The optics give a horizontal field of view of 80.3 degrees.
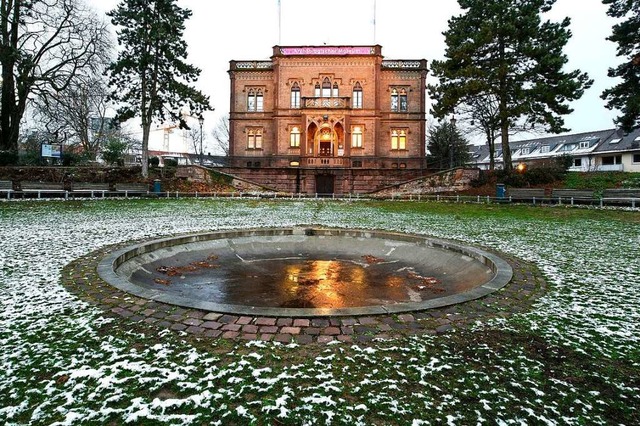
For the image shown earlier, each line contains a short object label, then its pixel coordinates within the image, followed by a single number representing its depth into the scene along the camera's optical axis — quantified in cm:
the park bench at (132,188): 2576
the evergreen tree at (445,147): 4397
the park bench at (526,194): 2430
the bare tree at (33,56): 2612
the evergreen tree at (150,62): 2878
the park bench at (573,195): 2230
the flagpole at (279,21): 4731
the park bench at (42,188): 2194
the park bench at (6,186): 2117
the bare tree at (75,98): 2724
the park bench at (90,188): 2388
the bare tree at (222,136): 9326
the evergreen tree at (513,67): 2705
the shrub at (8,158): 2636
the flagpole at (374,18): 4659
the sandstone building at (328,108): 4431
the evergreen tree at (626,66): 2677
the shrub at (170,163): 3616
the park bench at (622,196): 2042
